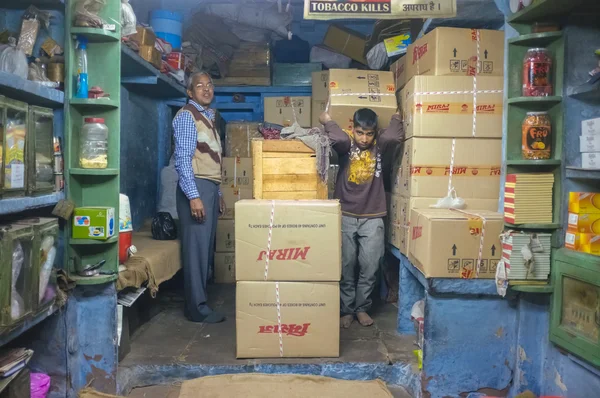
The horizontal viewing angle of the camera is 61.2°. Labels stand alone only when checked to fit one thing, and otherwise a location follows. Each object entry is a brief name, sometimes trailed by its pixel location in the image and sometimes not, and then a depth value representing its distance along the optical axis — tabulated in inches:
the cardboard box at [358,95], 138.9
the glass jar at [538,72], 97.7
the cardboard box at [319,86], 201.3
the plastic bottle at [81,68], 105.9
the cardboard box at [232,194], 196.7
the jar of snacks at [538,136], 98.6
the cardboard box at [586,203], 89.7
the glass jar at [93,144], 106.4
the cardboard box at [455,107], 123.2
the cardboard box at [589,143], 87.4
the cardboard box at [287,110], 205.6
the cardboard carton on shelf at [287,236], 112.1
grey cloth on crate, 125.2
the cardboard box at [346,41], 211.2
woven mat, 104.6
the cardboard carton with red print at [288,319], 112.8
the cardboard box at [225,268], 195.2
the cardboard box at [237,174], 196.7
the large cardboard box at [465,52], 123.3
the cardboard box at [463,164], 124.7
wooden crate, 124.6
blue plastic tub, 177.2
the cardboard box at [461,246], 104.3
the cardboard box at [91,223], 105.9
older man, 133.5
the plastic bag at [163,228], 161.0
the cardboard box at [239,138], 202.4
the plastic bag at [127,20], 116.8
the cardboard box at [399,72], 147.6
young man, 137.6
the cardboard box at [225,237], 194.2
